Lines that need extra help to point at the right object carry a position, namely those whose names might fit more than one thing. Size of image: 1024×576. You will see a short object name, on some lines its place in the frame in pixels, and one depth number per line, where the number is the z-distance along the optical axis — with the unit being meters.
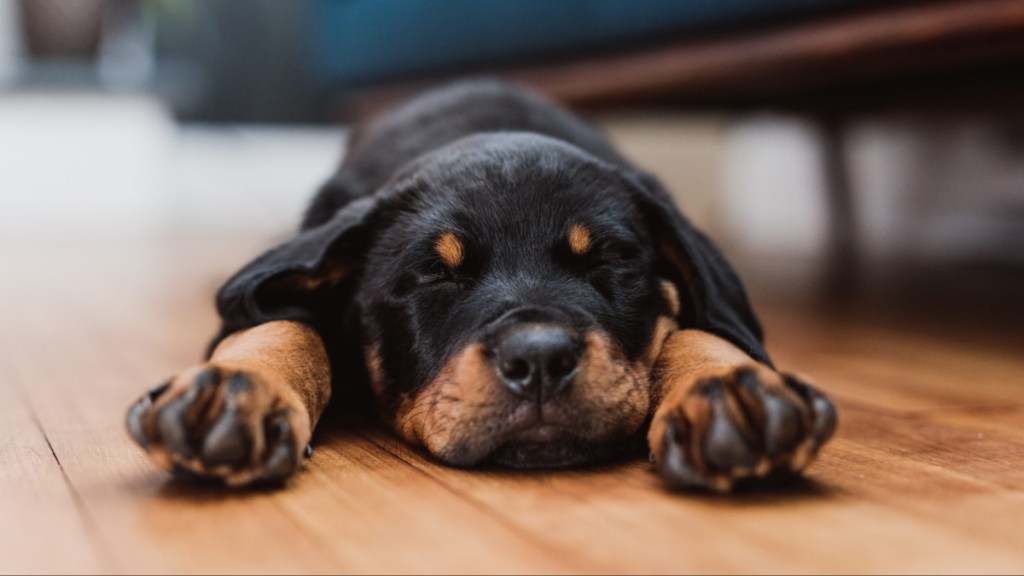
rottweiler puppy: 0.53
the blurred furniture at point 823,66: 0.78
